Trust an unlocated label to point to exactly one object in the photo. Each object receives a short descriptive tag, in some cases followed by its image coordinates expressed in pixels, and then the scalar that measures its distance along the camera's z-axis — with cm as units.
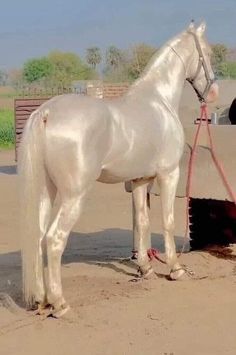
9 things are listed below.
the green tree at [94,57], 7569
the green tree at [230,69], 5088
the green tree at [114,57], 6377
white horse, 527
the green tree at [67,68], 6783
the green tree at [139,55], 3950
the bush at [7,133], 2911
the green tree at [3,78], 10999
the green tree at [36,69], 8095
